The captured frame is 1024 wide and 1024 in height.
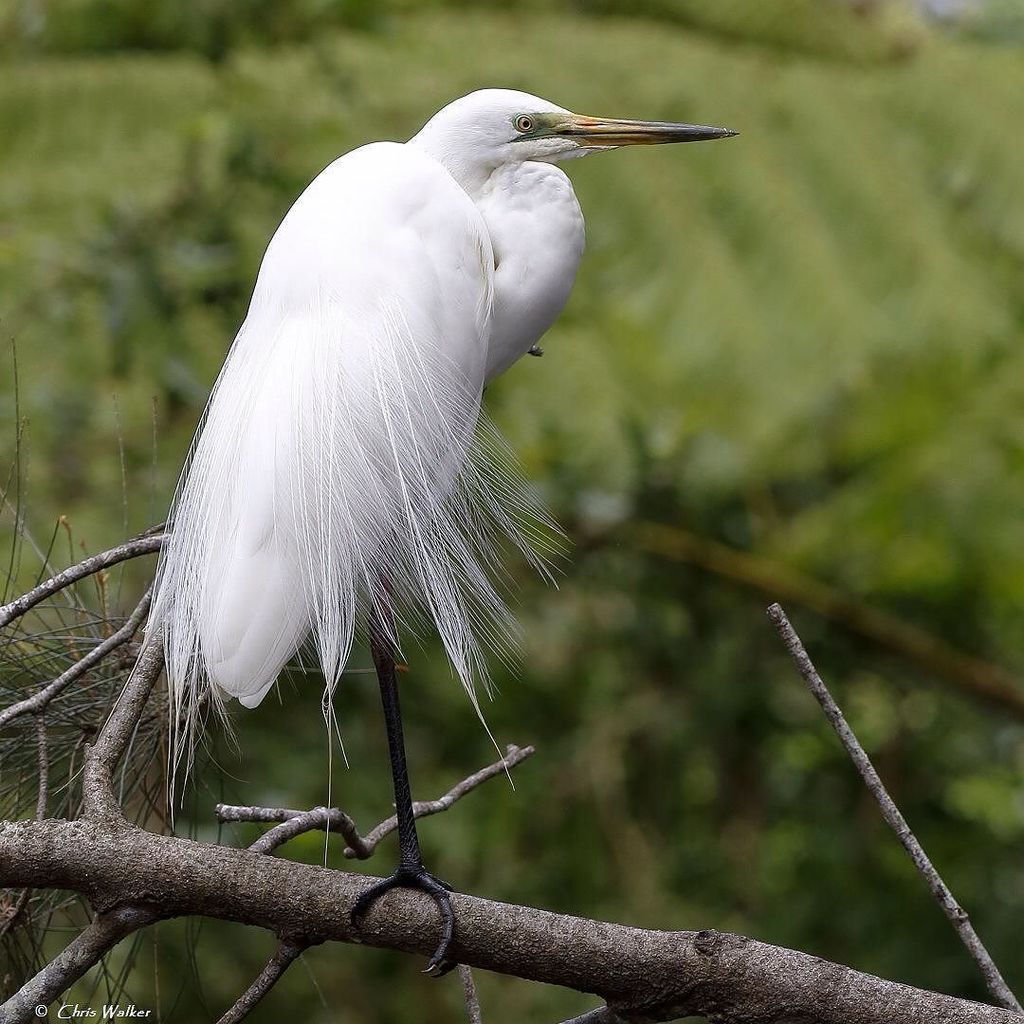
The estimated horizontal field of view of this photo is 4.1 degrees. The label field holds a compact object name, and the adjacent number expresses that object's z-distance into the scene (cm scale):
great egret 876
